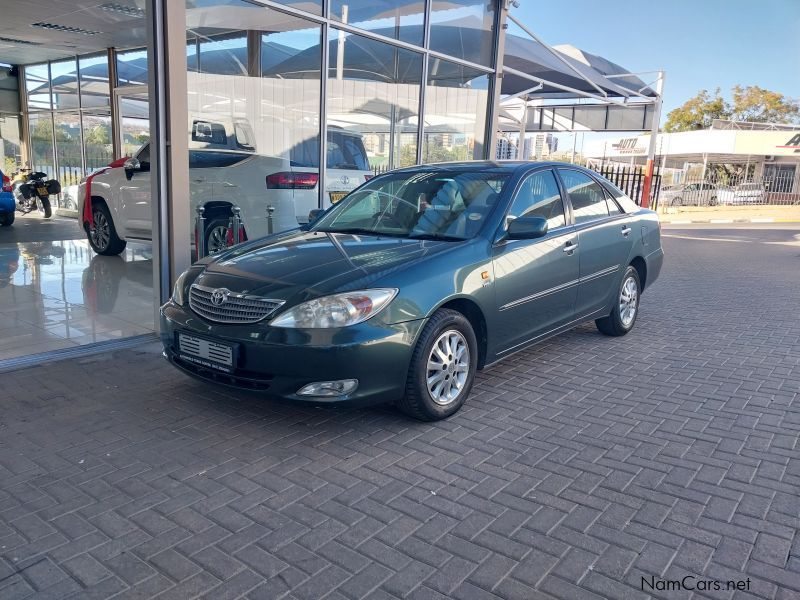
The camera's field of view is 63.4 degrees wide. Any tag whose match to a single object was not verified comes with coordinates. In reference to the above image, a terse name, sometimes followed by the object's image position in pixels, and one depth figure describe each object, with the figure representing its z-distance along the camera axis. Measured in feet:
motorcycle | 51.62
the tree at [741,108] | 163.94
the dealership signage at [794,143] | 121.29
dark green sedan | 11.98
